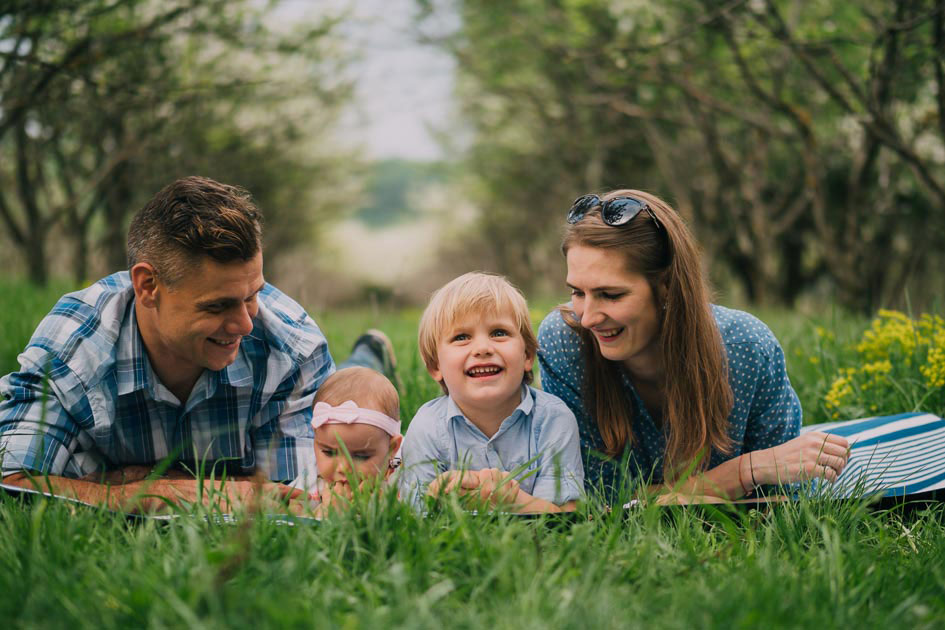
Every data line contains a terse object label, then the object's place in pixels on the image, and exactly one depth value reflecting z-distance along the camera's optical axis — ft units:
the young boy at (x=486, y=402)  9.78
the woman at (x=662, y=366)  10.00
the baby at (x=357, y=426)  10.28
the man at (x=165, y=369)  9.32
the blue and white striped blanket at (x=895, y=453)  10.25
